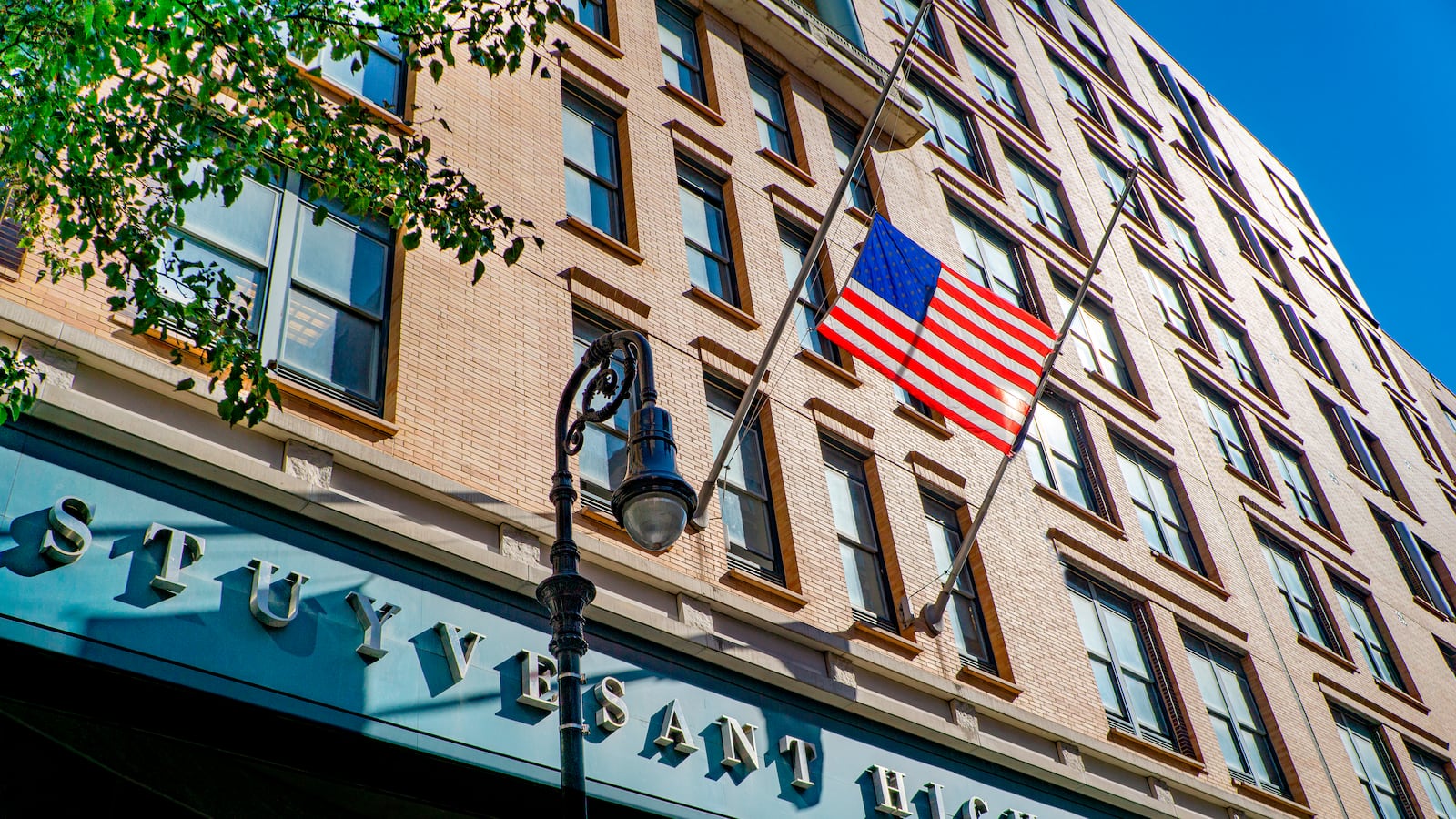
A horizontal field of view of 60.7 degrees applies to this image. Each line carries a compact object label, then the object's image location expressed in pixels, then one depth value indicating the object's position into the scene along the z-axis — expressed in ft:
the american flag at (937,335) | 48.08
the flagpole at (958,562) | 49.08
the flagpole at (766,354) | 43.34
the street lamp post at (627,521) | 24.32
